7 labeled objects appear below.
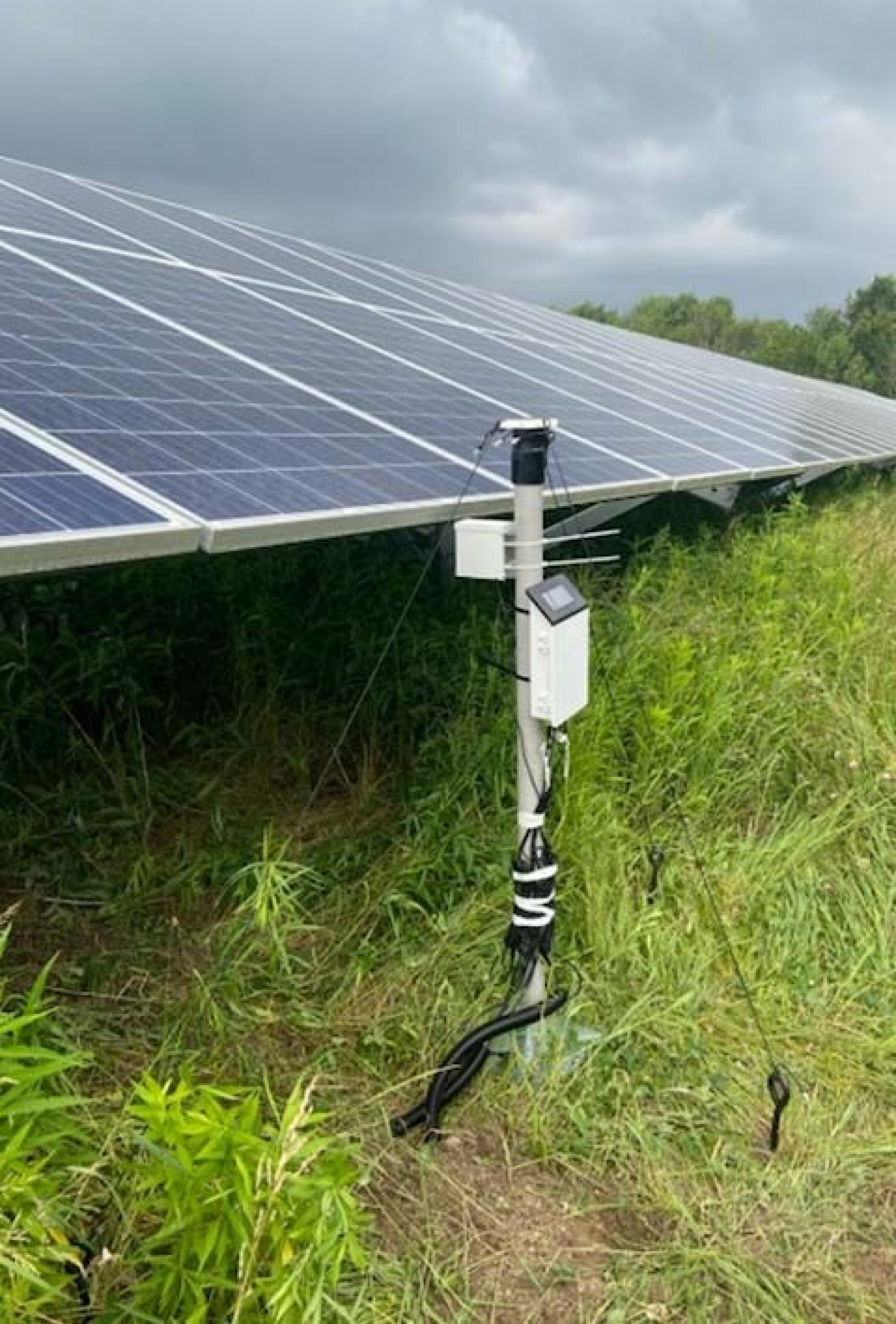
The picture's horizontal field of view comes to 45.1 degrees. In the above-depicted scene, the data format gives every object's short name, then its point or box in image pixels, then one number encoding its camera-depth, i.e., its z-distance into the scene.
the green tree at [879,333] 68.44
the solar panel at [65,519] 2.22
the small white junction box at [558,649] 2.96
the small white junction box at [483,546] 3.05
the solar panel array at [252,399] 2.70
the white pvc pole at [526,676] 3.02
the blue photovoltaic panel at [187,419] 2.93
